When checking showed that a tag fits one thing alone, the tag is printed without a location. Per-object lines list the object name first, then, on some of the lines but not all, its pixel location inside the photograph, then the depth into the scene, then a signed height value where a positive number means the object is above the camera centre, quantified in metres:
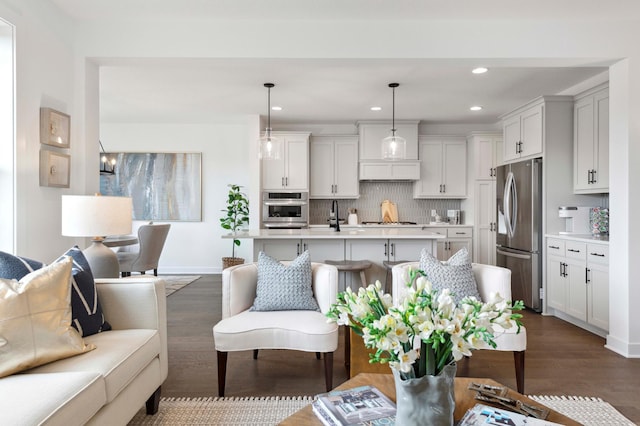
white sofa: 1.32 -0.63
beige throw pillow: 1.53 -0.44
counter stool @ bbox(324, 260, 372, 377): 3.68 -0.50
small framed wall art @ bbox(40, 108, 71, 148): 2.67 +0.59
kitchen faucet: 6.36 -0.04
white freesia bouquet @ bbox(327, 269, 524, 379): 1.05 -0.30
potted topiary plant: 6.02 -0.04
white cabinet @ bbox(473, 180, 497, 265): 6.14 -0.11
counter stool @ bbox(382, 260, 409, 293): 3.89 -0.59
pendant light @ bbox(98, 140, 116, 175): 4.85 +0.59
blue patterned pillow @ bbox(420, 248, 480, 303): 2.53 -0.41
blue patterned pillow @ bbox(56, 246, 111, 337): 1.92 -0.45
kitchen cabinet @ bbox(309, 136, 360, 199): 6.41 +0.77
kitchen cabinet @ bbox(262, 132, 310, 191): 6.21 +0.71
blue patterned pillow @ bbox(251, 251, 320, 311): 2.59 -0.50
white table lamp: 2.41 -0.04
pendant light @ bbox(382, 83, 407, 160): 4.22 +0.69
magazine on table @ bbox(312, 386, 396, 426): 1.27 -0.66
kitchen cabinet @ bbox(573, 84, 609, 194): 3.89 +0.74
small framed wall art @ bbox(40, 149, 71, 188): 2.66 +0.30
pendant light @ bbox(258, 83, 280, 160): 4.36 +0.72
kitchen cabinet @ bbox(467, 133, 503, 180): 6.16 +0.92
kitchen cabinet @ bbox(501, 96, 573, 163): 4.34 +1.00
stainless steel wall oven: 6.14 +0.05
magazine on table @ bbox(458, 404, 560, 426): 1.24 -0.66
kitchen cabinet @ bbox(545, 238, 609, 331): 3.50 -0.65
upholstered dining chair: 4.83 -0.50
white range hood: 6.31 +0.68
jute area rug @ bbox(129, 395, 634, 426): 2.10 -1.10
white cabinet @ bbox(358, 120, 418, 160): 6.27 +1.22
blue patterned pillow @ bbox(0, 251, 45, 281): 1.75 -0.25
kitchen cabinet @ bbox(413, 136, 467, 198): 6.43 +0.82
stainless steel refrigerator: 4.41 -0.17
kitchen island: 4.07 -0.36
